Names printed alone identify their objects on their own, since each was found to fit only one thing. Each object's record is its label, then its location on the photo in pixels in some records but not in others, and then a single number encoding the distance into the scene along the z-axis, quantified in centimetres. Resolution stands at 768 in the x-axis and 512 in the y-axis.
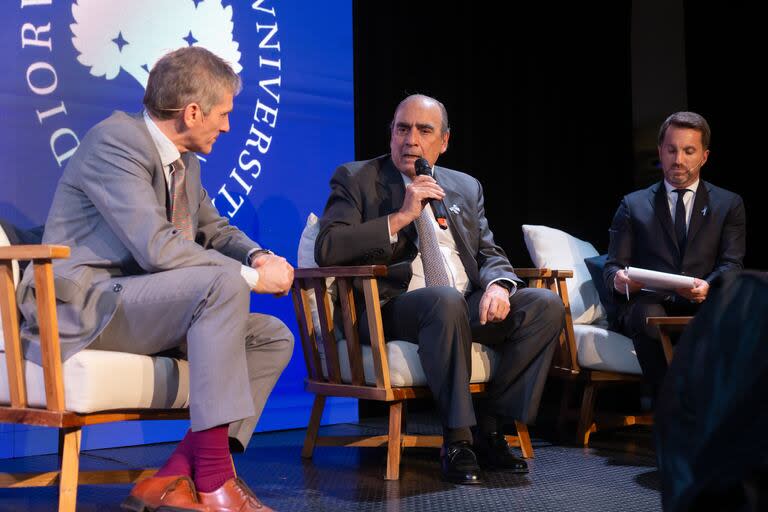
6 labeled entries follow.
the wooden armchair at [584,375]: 365
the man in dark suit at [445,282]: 279
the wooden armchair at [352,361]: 285
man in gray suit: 215
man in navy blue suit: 371
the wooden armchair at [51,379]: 205
